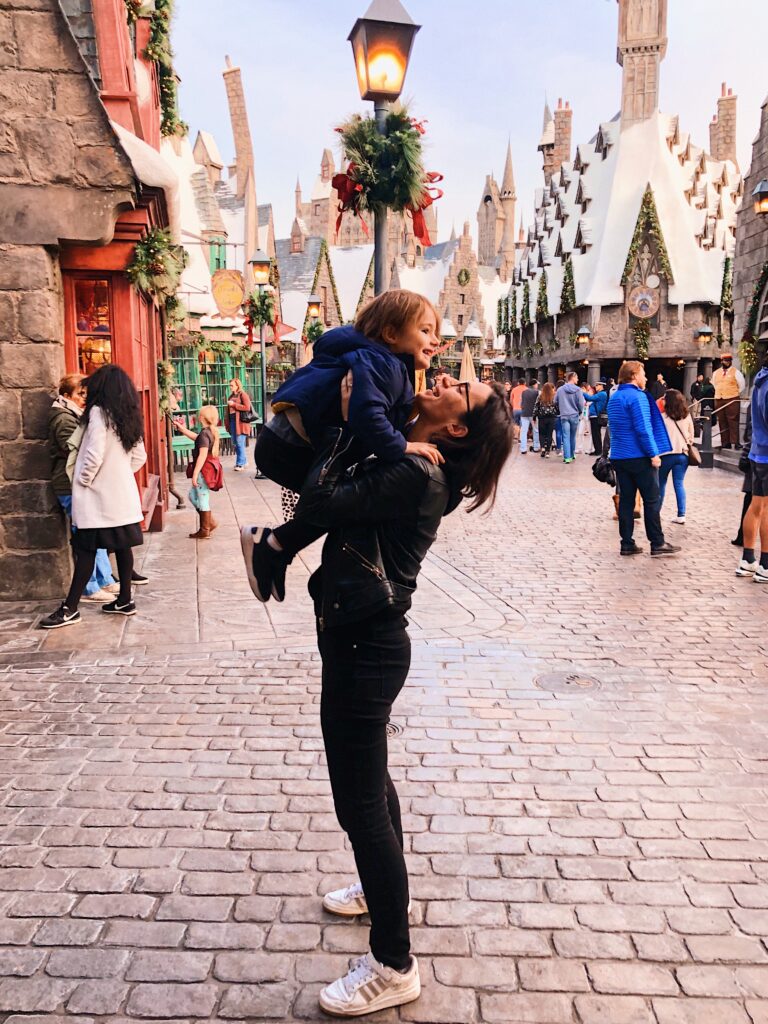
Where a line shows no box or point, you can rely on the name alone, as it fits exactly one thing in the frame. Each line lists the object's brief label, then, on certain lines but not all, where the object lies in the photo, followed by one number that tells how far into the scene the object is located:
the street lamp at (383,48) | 7.16
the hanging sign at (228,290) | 22.08
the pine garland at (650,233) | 42.66
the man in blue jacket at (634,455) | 9.05
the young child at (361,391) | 2.26
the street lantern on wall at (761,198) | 15.98
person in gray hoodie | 19.14
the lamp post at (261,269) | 19.83
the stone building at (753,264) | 19.03
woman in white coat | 6.33
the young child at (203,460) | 10.17
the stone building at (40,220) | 6.82
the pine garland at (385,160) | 7.93
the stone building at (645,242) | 42.94
